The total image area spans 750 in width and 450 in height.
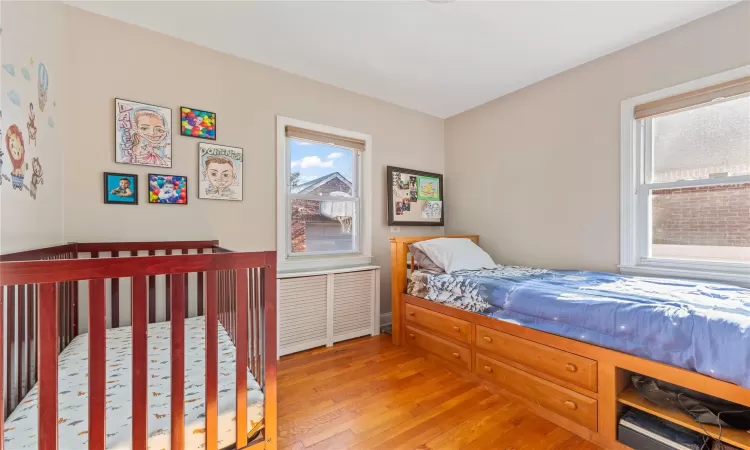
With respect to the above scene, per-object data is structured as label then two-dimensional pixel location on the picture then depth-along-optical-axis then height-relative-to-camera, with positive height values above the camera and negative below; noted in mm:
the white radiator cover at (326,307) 2531 -725
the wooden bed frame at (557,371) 1326 -821
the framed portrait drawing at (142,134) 1999 +602
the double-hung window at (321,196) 2701 +260
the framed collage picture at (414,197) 3252 +294
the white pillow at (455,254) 2592 -264
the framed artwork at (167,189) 2090 +246
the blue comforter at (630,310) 1216 -436
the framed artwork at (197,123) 2195 +732
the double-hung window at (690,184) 1924 +263
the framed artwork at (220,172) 2268 +391
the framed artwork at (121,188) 1966 +234
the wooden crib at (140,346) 821 -394
